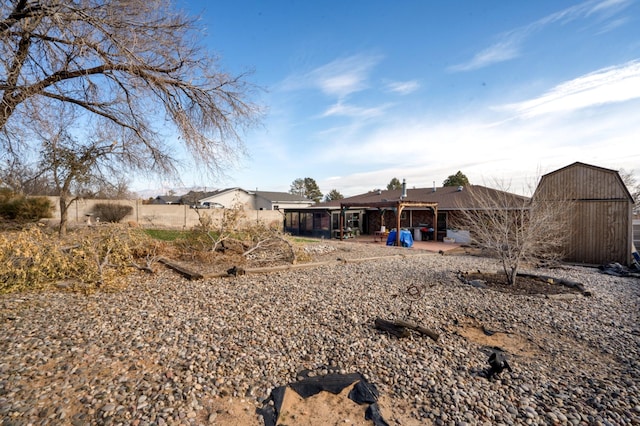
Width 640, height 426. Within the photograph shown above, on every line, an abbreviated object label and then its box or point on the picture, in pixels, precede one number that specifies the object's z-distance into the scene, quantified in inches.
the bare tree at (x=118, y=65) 191.6
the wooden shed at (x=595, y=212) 424.8
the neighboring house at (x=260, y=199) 1389.0
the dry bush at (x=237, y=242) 364.8
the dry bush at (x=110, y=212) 749.3
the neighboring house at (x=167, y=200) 1520.3
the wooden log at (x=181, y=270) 267.6
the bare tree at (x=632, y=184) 940.3
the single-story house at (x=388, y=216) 717.9
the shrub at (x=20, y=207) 643.5
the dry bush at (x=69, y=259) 207.3
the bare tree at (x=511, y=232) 273.4
